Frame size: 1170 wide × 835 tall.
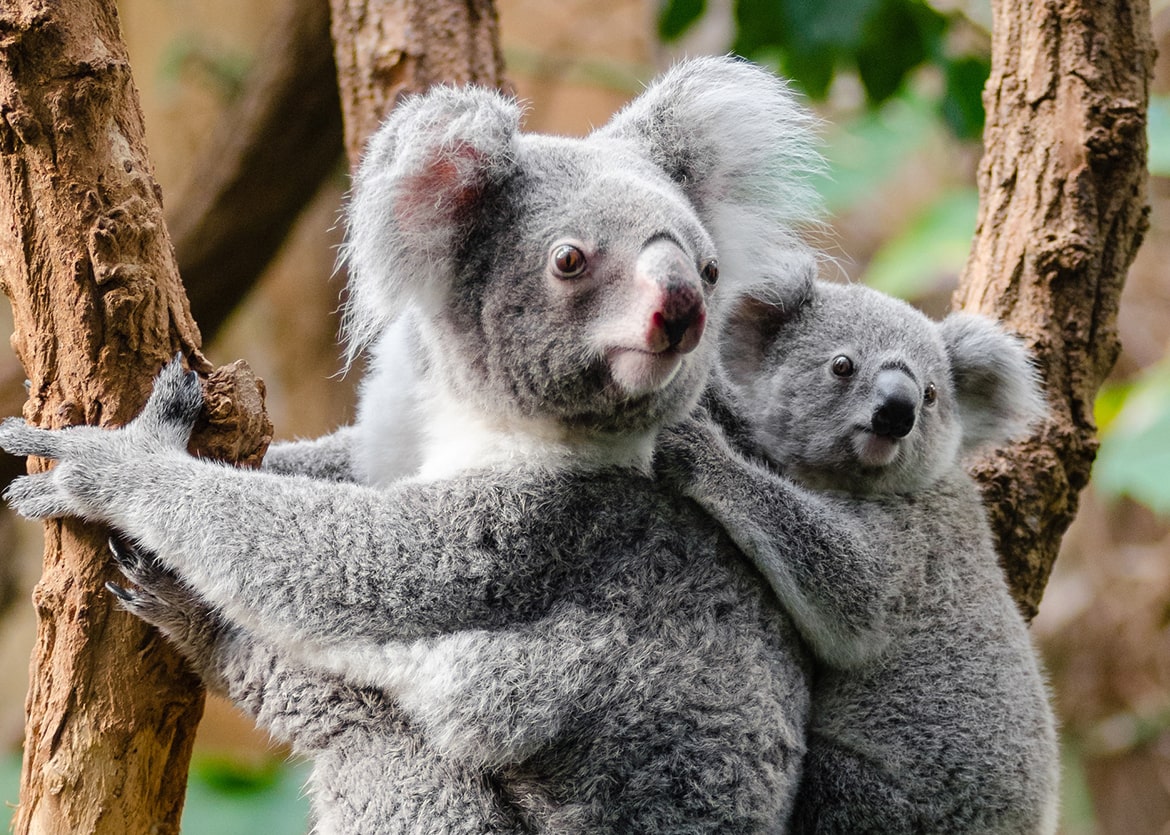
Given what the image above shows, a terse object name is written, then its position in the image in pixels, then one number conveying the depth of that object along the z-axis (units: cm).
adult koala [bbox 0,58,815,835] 484
